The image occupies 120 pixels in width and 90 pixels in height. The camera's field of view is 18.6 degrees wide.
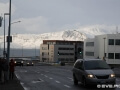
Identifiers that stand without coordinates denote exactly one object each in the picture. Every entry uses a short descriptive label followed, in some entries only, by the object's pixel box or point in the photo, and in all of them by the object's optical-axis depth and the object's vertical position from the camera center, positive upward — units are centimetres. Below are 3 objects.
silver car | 1964 -121
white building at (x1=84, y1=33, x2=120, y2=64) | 11736 +121
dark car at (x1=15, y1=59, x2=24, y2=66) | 8194 -259
